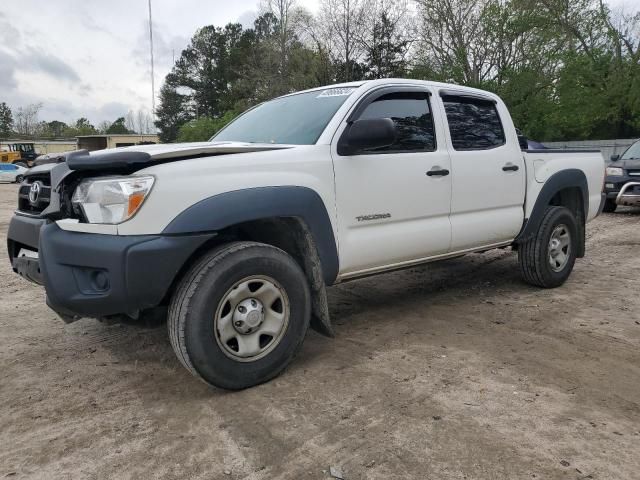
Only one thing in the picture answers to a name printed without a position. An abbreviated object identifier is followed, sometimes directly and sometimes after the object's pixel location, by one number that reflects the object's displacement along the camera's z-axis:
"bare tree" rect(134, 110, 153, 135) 85.12
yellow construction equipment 38.97
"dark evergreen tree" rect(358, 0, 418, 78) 32.62
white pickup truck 2.74
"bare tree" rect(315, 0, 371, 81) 31.78
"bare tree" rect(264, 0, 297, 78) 32.50
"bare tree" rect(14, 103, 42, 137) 88.31
